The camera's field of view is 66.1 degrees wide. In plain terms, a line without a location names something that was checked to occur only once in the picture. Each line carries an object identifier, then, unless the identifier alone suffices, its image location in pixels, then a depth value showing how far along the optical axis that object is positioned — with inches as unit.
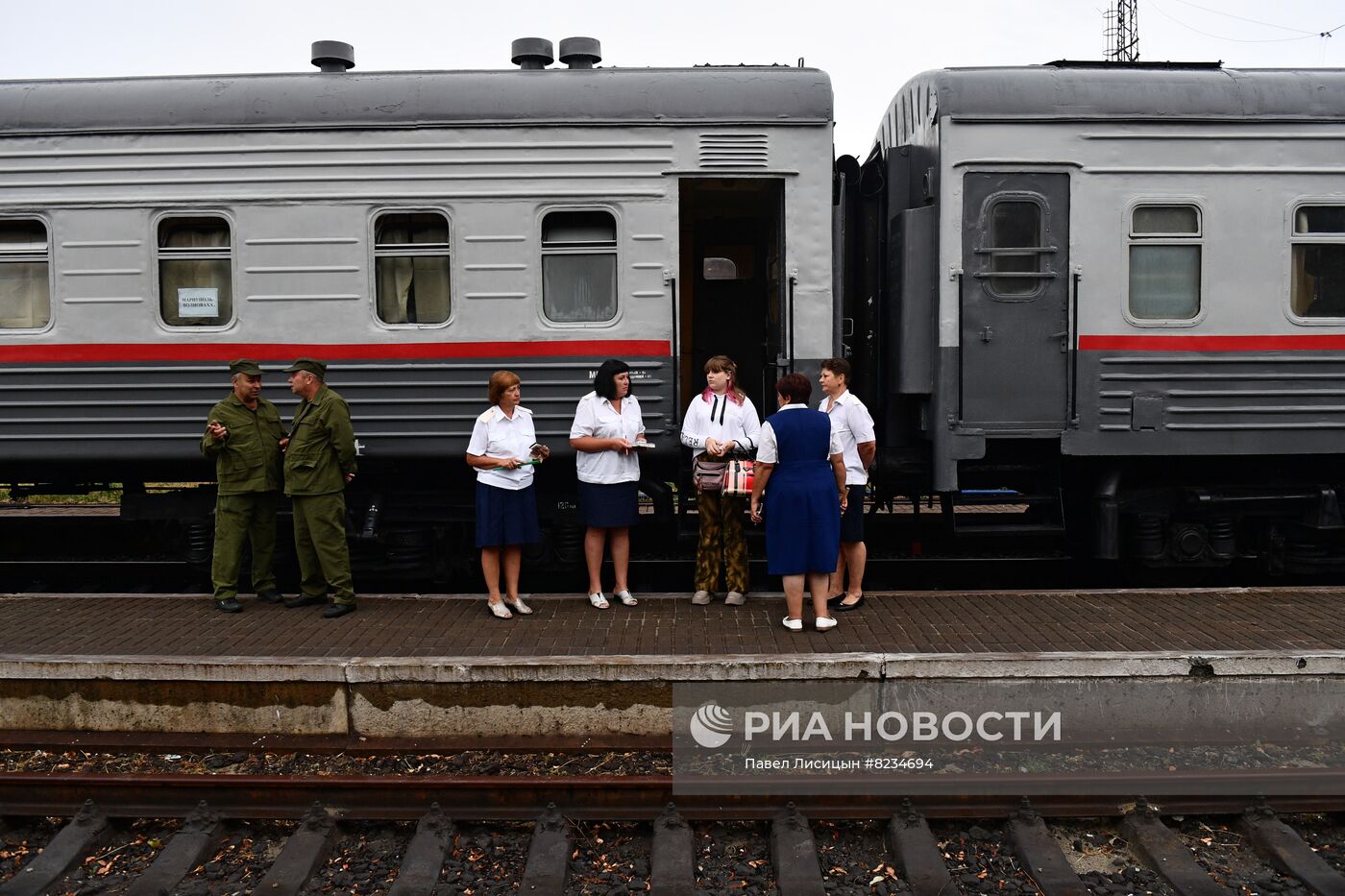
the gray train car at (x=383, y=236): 313.0
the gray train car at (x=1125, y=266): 313.0
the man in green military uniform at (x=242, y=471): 293.4
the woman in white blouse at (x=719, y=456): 291.9
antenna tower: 1668.3
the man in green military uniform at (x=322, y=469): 289.3
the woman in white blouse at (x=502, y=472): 287.4
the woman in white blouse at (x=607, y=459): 291.1
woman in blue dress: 264.7
